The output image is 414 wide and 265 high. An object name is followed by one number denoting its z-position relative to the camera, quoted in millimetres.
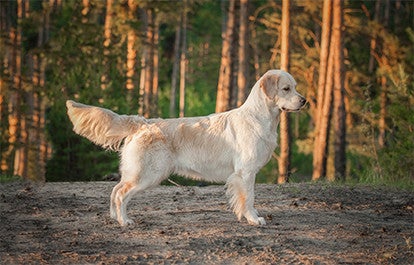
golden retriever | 9688
